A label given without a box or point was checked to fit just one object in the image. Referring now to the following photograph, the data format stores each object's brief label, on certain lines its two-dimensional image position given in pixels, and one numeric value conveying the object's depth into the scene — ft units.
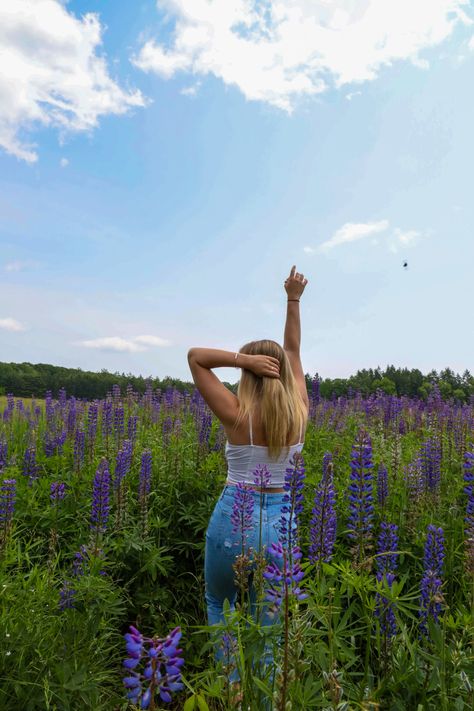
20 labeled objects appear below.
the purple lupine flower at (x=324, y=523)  9.07
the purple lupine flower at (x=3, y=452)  18.70
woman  11.17
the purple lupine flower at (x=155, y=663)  3.76
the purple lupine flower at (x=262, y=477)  10.14
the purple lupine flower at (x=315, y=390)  30.22
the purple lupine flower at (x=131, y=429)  22.30
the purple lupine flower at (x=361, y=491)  9.16
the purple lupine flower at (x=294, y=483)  8.21
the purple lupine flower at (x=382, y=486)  14.02
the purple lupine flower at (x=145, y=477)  15.74
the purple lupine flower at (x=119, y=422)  22.94
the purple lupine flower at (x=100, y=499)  12.53
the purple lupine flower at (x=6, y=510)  12.89
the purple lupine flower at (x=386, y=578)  8.82
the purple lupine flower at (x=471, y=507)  7.24
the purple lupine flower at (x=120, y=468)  15.69
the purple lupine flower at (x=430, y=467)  17.65
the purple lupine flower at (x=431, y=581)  8.90
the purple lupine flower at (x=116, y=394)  33.35
